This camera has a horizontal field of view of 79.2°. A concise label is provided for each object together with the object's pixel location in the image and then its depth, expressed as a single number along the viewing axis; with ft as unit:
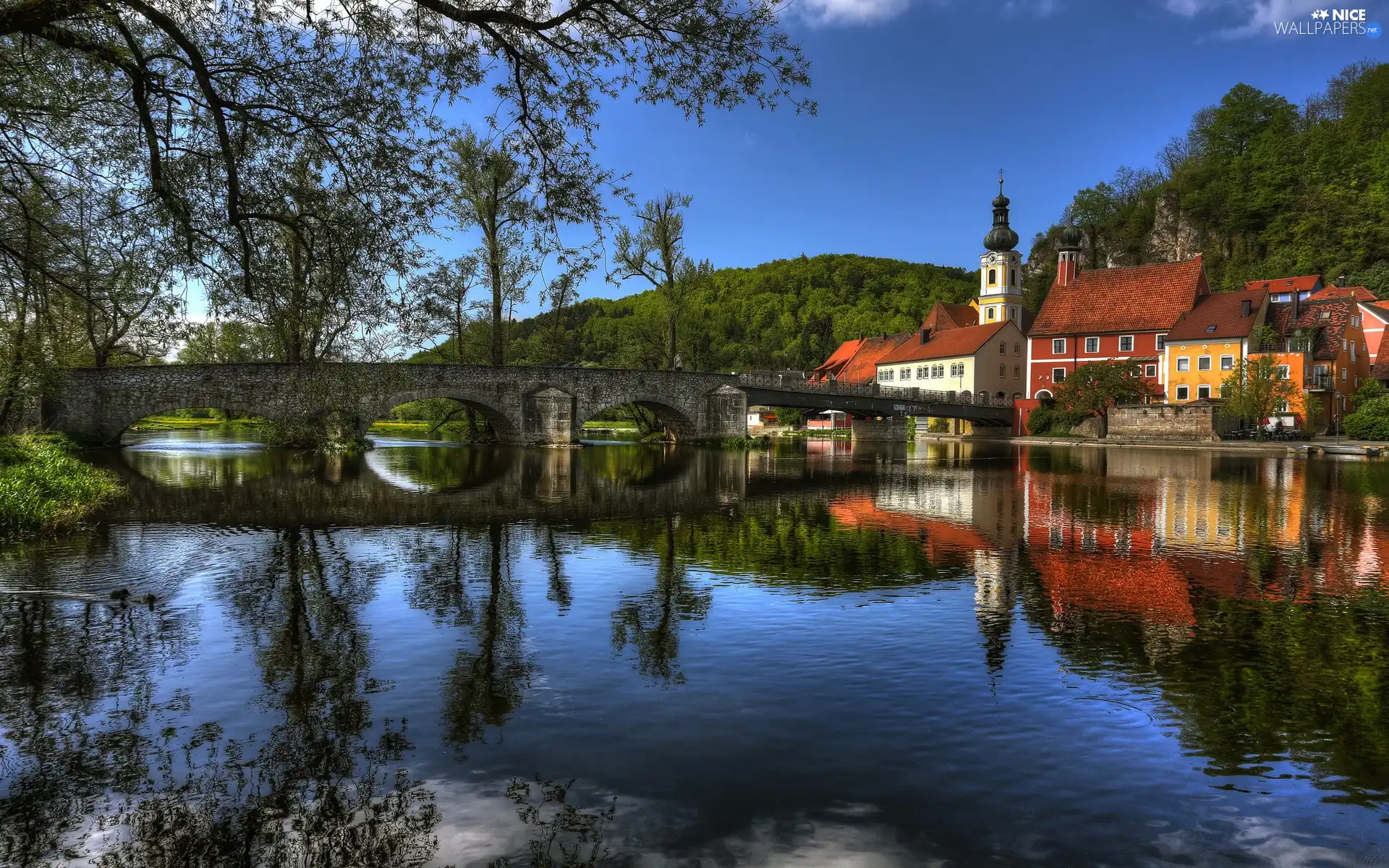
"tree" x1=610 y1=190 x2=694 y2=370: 165.68
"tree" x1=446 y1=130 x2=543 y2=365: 122.21
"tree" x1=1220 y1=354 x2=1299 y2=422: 182.50
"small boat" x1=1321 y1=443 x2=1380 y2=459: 149.59
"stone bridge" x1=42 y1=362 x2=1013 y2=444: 125.18
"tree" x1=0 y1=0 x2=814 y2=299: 25.14
